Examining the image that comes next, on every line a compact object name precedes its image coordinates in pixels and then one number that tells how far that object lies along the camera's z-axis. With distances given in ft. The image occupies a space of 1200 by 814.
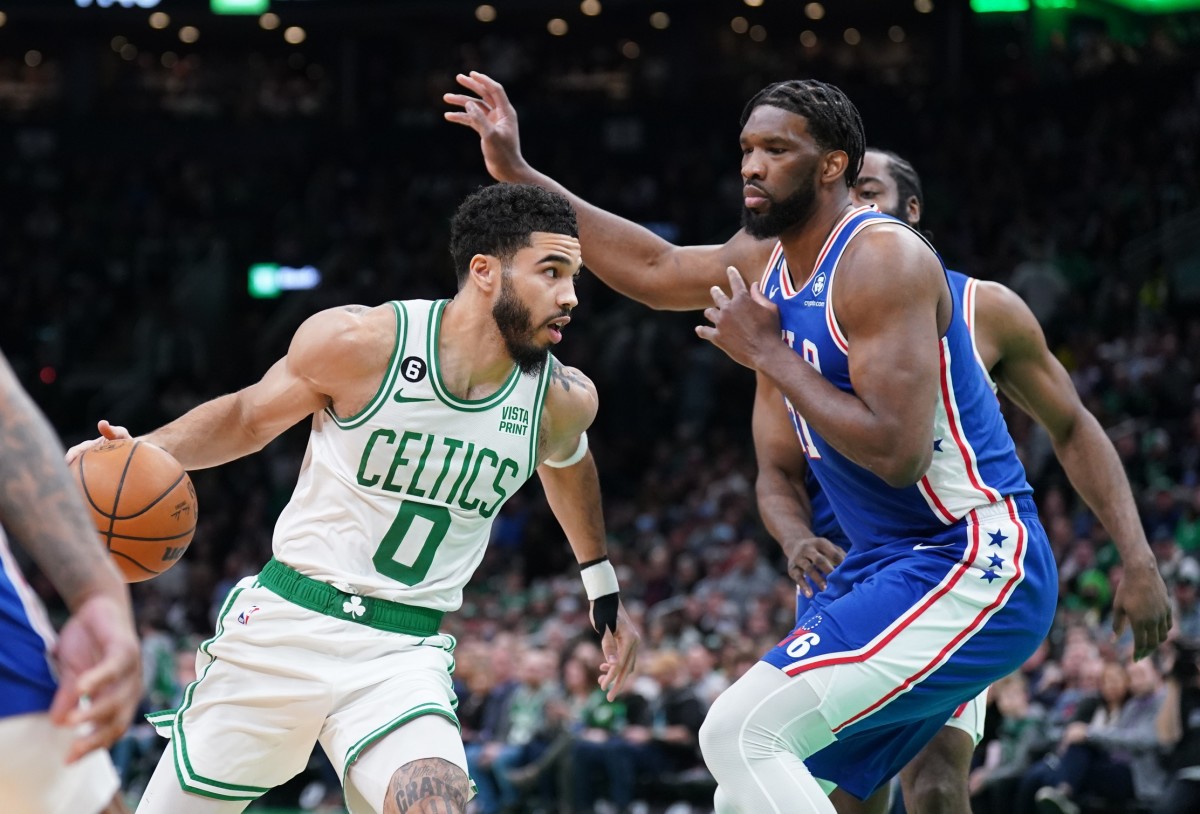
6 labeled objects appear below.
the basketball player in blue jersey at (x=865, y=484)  14.37
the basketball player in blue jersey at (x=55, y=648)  8.80
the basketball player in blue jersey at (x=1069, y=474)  17.07
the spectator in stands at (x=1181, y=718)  31.50
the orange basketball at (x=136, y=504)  15.71
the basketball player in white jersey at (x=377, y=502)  15.96
